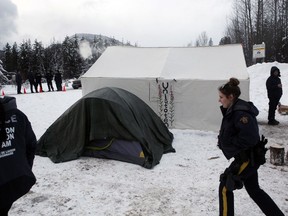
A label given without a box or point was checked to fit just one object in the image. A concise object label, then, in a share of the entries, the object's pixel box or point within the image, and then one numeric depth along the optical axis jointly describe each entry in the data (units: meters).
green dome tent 6.19
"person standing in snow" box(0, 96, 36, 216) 2.31
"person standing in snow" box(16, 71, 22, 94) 20.25
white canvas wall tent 8.48
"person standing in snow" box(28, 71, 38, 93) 21.19
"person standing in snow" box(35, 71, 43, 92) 22.14
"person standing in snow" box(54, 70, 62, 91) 22.89
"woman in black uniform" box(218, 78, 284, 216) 3.06
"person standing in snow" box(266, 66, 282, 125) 9.20
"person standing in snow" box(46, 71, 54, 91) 22.47
